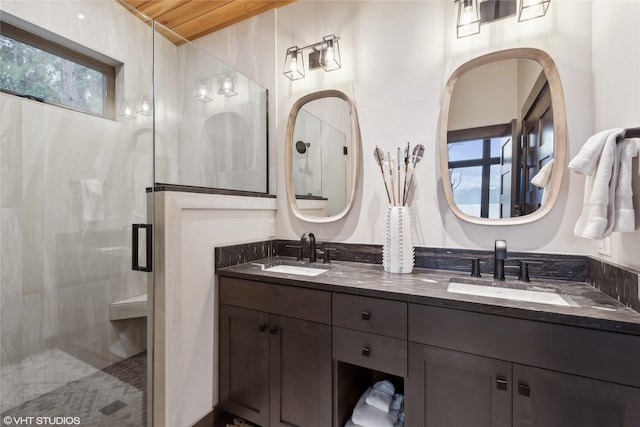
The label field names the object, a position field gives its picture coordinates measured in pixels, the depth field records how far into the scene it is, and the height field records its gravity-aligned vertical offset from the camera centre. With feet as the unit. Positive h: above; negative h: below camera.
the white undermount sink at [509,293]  3.88 -1.21
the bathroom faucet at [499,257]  4.40 -0.72
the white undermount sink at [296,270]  5.43 -1.19
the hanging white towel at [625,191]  3.10 +0.23
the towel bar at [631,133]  2.96 +0.84
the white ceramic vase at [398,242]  5.09 -0.57
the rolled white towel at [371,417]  4.33 -3.24
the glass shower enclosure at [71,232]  4.74 -0.41
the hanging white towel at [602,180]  3.19 +0.36
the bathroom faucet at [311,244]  6.20 -0.74
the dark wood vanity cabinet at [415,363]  2.90 -1.96
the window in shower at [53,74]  4.78 +2.58
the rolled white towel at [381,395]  4.59 -3.14
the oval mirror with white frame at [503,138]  4.56 +1.27
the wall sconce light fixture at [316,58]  6.24 +3.53
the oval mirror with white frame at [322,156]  6.16 +1.27
